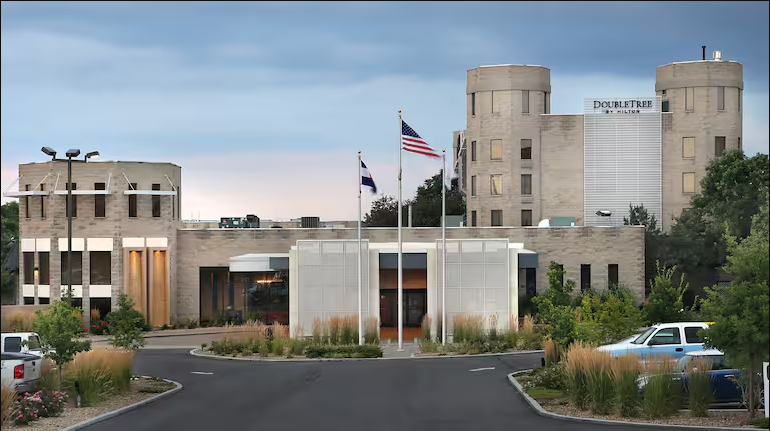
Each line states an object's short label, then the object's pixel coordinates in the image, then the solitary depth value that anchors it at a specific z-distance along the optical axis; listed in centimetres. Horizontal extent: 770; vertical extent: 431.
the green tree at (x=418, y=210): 10231
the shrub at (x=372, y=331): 4653
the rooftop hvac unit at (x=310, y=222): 6831
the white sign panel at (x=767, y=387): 2243
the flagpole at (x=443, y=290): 4602
